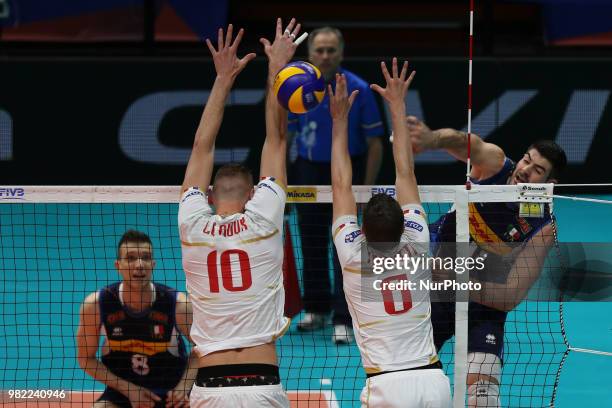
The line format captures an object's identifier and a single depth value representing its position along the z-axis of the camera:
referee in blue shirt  20.69
